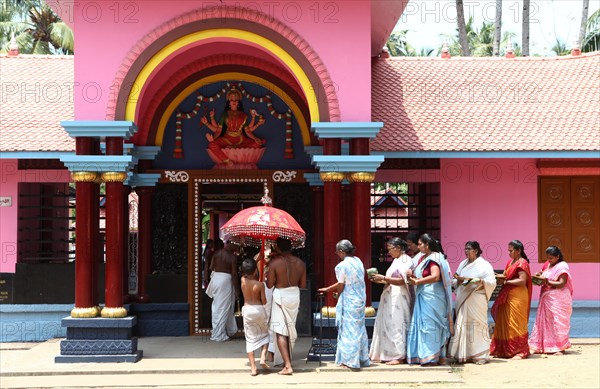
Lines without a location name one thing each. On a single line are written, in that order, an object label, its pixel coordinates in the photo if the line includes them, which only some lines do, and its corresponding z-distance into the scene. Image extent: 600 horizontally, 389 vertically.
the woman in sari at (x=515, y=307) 11.96
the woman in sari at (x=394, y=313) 11.12
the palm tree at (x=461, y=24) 24.94
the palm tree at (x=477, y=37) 39.78
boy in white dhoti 10.46
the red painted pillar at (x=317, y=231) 13.87
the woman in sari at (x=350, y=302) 10.68
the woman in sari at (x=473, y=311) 11.49
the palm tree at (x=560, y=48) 34.56
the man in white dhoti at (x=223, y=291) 13.18
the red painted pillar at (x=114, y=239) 11.52
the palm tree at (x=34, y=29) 30.72
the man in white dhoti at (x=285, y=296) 10.58
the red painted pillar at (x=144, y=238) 13.87
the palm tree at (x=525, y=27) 24.78
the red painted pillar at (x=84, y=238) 11.45
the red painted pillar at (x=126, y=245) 13.29
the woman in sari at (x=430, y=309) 11.04
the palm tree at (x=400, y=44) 41.00
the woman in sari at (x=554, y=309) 12.32
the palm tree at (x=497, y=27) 25.08
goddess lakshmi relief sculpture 13.82
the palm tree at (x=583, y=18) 27.42
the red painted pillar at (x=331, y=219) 11.56
